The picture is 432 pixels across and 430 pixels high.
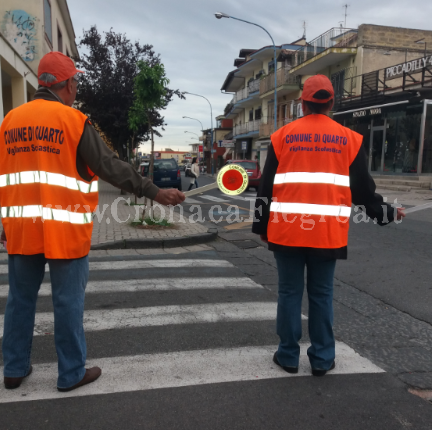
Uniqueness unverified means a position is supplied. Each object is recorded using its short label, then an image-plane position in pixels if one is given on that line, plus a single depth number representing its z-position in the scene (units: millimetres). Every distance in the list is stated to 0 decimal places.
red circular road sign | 4113
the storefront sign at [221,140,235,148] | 45122
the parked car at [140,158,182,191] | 20516
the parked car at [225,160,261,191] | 19016
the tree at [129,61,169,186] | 9750
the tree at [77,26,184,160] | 20297
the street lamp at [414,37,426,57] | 25656
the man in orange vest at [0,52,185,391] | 2408
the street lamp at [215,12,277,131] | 26125
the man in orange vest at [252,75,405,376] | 2701
